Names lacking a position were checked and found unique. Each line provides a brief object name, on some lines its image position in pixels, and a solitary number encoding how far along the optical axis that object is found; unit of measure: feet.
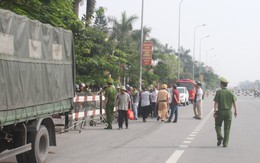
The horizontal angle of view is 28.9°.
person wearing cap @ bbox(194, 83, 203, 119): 83.46
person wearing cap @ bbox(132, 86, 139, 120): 79.87
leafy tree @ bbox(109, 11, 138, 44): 180.14
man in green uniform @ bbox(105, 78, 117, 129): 60.44
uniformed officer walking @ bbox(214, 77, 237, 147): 43.21
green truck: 25.94
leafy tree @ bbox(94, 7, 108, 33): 203.00
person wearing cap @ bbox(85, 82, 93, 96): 63.47
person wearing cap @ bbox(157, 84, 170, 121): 77.61
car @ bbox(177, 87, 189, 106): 145.89
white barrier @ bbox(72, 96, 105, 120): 58.18
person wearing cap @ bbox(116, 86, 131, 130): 61.31
